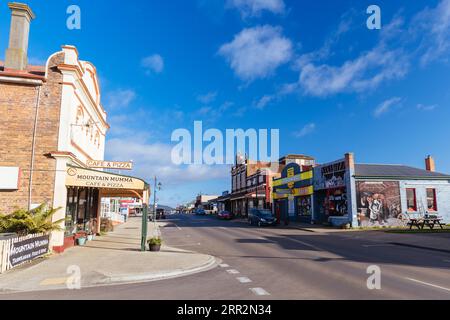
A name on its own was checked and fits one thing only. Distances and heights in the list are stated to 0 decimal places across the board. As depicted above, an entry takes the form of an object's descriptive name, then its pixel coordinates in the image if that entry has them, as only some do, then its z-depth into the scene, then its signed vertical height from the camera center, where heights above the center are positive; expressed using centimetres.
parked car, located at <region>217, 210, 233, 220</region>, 5472 -59
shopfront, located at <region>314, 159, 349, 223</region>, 3183 +199
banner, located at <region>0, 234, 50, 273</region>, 1069 -132
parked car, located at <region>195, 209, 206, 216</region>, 7969 -21
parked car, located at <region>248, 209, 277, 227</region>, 3550 -67
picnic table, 2718 -86
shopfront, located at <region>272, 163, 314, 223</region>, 3817 +202
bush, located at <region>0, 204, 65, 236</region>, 1297 -44
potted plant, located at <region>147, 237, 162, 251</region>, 1603 -155
